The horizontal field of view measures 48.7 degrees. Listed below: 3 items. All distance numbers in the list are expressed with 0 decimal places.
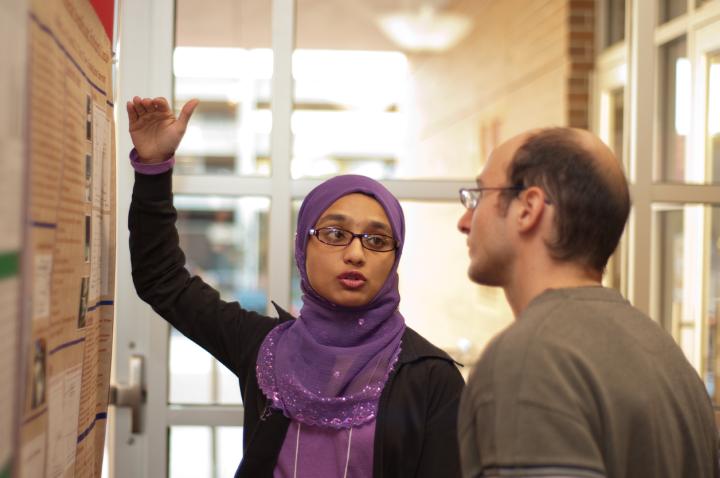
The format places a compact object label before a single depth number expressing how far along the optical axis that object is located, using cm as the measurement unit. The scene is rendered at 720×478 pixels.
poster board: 100
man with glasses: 99
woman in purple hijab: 156
